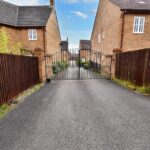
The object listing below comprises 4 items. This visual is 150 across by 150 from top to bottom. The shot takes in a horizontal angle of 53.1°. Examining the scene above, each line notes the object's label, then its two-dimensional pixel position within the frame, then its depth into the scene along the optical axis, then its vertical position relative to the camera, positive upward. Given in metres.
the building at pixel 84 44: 47.52 +3.12
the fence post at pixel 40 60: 11.36 -0.50
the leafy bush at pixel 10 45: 12.29 +0.84
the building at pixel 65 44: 41.45 +2.55
